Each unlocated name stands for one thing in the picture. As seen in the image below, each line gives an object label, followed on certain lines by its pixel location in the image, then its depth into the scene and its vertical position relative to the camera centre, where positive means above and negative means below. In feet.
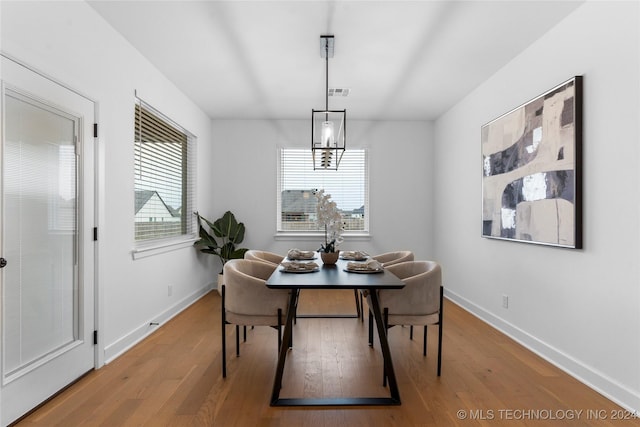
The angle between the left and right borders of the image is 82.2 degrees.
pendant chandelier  10.03 +2.34
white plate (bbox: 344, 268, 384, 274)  8.60 -1.39
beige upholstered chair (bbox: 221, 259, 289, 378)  8.14 -2.03
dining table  7.13 -2.12
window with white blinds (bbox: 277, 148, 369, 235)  19.08 +1.26
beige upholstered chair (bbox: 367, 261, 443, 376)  8.34 -2.04
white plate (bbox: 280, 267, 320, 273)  8.61 -1.38
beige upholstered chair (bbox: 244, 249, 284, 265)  12.40 -1.56
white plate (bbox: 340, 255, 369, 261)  10.95 -1.40
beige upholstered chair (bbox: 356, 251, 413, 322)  12.12 -1.54
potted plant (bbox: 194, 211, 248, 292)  16.55 -1.21
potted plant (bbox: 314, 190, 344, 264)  9.98 -0.25
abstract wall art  8.54 +1.16
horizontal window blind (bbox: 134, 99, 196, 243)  11.55 +1.26
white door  6.44 -0.55
